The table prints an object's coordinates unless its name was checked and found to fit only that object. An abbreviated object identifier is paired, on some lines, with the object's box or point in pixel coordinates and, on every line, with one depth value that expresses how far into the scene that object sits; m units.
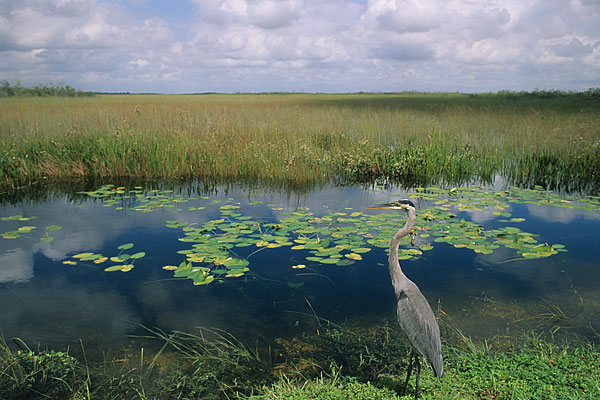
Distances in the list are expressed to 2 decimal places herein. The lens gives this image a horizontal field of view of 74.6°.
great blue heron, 2.59
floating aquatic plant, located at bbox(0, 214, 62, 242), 5.62
